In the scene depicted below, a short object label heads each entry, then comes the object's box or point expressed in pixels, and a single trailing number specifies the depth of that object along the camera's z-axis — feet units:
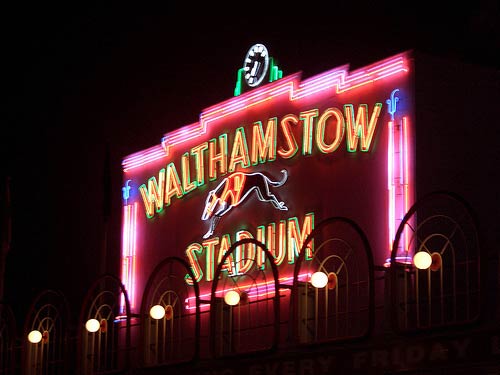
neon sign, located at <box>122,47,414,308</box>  72.49
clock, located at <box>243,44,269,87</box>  84.89
